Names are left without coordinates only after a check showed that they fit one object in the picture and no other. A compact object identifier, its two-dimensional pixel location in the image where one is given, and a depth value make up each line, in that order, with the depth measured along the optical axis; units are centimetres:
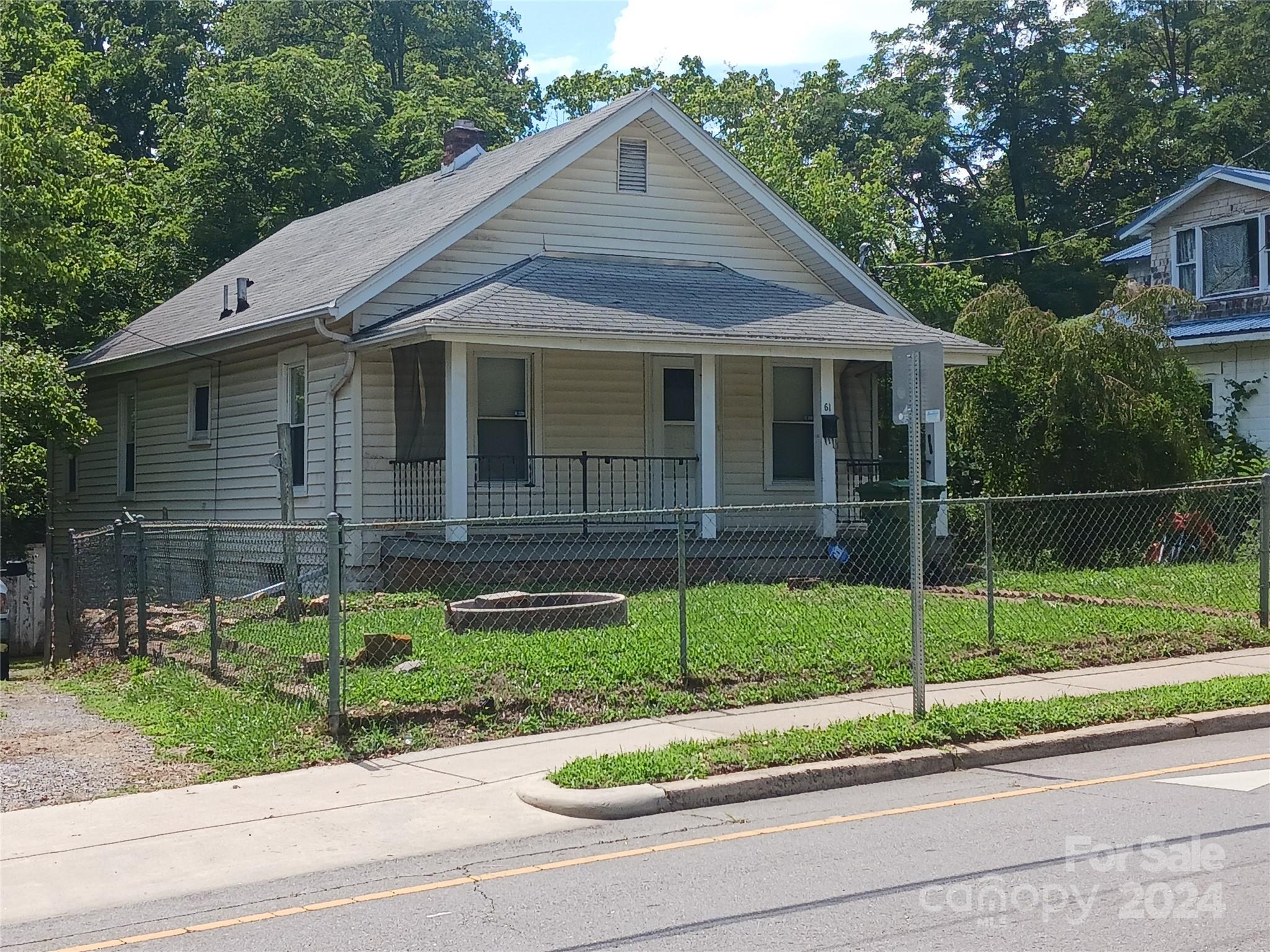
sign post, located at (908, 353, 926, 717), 893
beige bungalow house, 1728
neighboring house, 2459
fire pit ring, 1192
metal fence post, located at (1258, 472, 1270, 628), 1254
